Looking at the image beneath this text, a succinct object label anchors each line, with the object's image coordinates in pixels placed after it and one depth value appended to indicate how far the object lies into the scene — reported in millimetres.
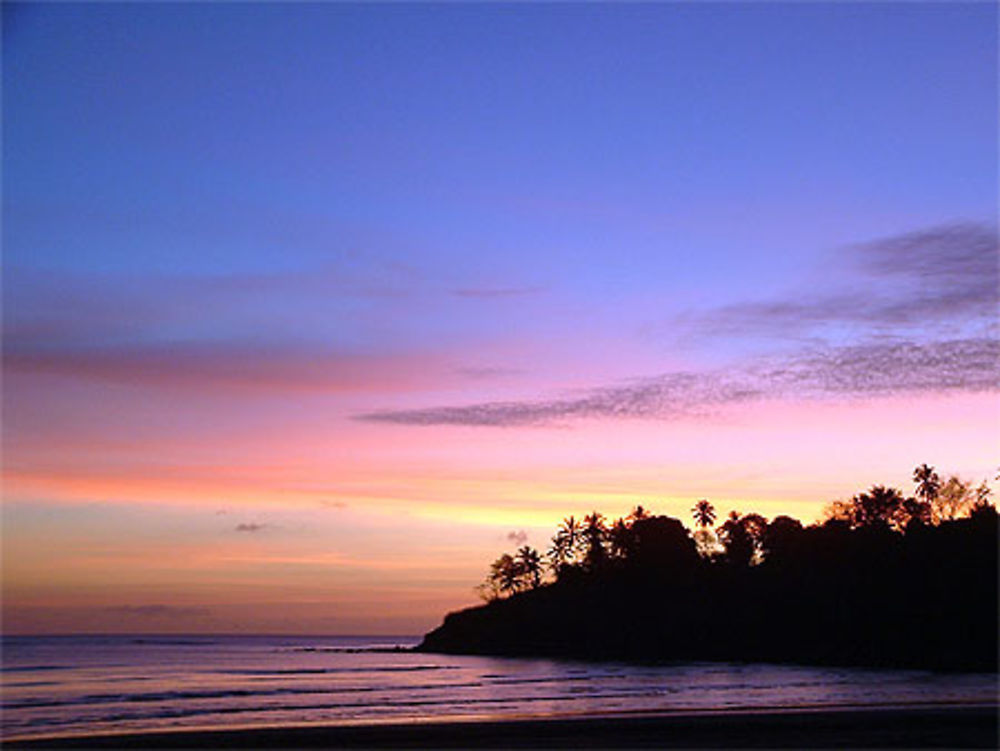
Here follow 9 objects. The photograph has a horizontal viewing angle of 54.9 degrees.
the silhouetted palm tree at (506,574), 150000
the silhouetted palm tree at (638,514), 132500
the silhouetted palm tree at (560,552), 145500
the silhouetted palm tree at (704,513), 139625
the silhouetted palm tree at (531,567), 149875
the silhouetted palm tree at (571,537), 144625
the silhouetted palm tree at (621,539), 130125
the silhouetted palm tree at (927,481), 120438
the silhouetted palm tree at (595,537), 137000
